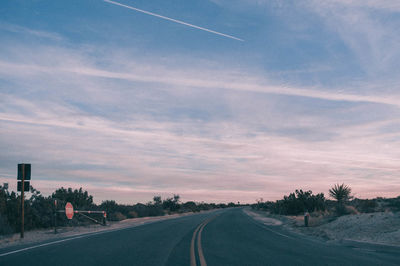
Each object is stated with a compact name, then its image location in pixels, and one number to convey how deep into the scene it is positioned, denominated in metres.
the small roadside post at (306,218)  26.80
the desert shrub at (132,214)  45.01
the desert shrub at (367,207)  33.72
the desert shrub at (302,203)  49.53
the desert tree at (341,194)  45.34
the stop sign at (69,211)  23.34
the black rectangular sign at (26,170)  19.89
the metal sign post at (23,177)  19.73
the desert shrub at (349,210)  29.91
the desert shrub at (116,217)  38.44
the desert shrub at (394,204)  40.91
